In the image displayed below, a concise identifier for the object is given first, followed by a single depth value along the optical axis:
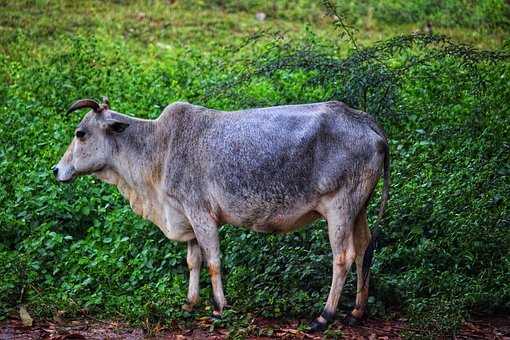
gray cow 13.14
